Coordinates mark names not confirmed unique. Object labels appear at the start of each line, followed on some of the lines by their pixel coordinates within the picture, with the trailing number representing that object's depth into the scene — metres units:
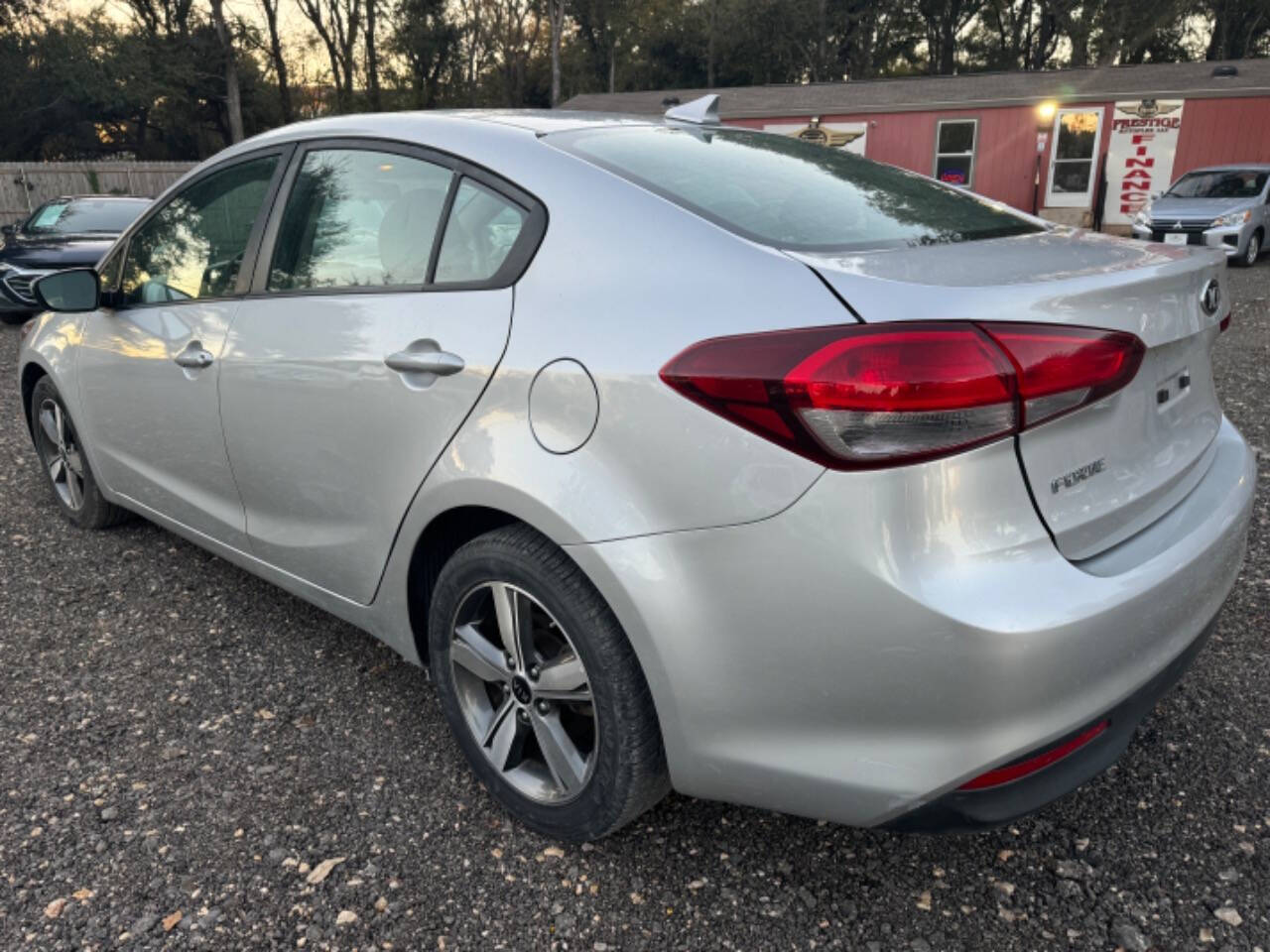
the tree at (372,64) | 38.16
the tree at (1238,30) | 36.53
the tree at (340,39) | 38.00
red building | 19.61
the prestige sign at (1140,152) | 19.80
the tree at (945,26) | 40.81
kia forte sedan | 1.50
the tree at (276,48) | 36.69
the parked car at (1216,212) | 14.38
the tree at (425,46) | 37.84
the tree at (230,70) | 32.69
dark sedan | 10.26
